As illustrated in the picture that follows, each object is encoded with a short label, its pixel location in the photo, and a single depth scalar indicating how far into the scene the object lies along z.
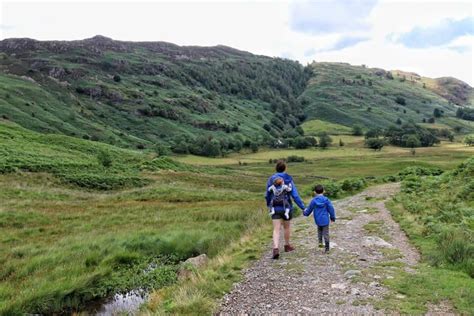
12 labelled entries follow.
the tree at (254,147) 191.00
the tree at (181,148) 164.00
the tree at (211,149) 168.50
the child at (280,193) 13.91
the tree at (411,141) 189.88
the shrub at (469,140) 181.29
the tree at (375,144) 174.00
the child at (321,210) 14.66
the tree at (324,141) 192.12
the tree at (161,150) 133.45
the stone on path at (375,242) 15.52
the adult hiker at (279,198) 13.97
